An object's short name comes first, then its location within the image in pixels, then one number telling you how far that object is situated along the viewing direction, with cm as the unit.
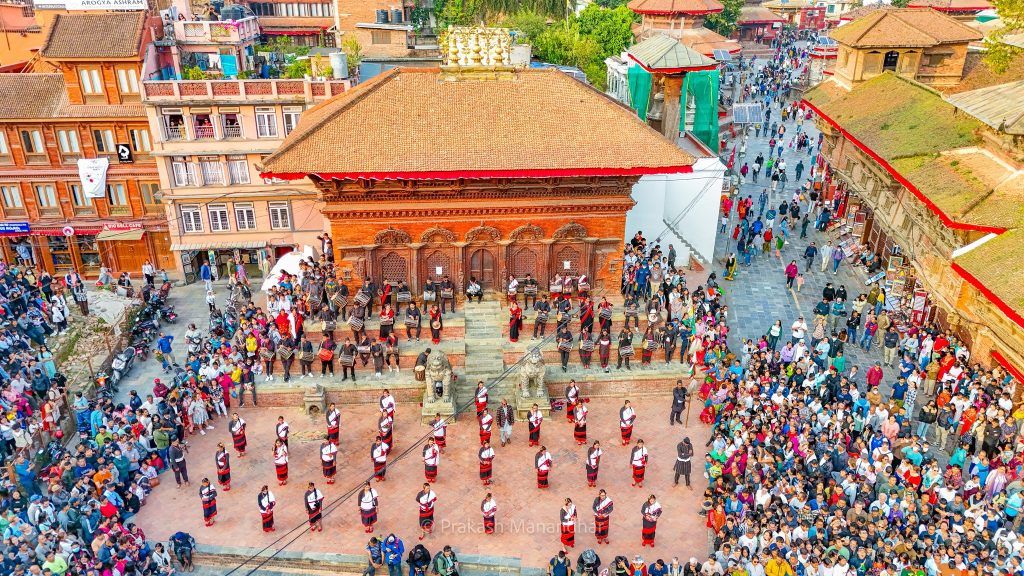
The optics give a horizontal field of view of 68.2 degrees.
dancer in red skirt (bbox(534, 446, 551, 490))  1855
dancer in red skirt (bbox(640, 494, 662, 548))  1662
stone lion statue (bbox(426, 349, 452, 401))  2131
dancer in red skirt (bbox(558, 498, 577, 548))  1666
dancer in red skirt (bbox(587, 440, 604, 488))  1847
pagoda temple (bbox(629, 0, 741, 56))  5284
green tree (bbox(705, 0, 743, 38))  7094
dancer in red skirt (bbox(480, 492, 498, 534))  1709
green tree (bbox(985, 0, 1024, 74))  2859
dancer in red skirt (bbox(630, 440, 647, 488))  1853
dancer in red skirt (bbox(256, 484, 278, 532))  1714
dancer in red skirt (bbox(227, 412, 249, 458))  1944
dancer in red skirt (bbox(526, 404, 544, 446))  2022
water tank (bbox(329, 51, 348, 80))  3080
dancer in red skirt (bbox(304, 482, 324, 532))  1709
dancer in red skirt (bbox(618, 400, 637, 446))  2009
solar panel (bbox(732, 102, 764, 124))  4266
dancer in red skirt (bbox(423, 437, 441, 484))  1862
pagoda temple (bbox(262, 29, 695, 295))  2219
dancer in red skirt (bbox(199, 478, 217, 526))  1731
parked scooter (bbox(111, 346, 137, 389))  2422
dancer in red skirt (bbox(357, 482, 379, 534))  1717
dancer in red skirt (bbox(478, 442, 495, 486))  1875
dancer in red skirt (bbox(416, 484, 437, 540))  1716
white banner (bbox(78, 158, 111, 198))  3133
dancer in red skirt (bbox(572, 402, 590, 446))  2027
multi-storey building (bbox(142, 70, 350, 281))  2991
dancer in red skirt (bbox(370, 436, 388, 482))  1865
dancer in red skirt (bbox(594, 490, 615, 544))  1683
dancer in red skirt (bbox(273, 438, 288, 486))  1856
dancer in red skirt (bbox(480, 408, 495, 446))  1952
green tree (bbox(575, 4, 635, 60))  5081
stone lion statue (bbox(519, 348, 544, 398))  2145
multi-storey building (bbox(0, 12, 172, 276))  3077
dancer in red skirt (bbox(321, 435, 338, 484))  1875
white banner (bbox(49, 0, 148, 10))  3170
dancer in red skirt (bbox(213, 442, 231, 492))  1833
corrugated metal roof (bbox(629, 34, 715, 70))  3103
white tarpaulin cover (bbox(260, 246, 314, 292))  2633
